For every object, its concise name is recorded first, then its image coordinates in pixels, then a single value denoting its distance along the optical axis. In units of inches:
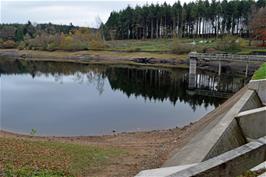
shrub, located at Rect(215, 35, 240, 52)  2960.1
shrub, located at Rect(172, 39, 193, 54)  3192.7
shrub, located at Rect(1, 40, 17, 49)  4953.3
